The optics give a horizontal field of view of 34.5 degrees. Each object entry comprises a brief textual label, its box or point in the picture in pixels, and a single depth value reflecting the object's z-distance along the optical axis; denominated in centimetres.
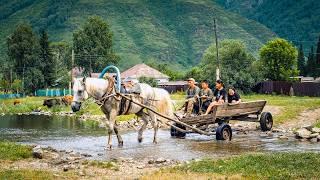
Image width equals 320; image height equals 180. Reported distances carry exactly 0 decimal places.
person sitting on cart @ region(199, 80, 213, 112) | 2406
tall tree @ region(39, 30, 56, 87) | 10775
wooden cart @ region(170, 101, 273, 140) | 2231
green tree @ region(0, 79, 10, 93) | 11454
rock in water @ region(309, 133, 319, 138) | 2245
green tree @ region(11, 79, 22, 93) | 10900
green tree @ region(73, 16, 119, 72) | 12450
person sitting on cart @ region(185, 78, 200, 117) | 2394
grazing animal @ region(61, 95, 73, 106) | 6122
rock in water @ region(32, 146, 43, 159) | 1759
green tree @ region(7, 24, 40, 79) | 10950
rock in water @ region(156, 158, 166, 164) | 1608
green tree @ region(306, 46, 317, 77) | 11681
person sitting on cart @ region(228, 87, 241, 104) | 2492
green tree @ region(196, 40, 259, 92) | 7381
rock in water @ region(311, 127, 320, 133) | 2366
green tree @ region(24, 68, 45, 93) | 10688
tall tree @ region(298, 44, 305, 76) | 13375
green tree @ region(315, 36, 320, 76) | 10709
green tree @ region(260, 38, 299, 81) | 9499
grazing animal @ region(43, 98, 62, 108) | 6153
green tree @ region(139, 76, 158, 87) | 9709
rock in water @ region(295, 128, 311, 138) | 2289
